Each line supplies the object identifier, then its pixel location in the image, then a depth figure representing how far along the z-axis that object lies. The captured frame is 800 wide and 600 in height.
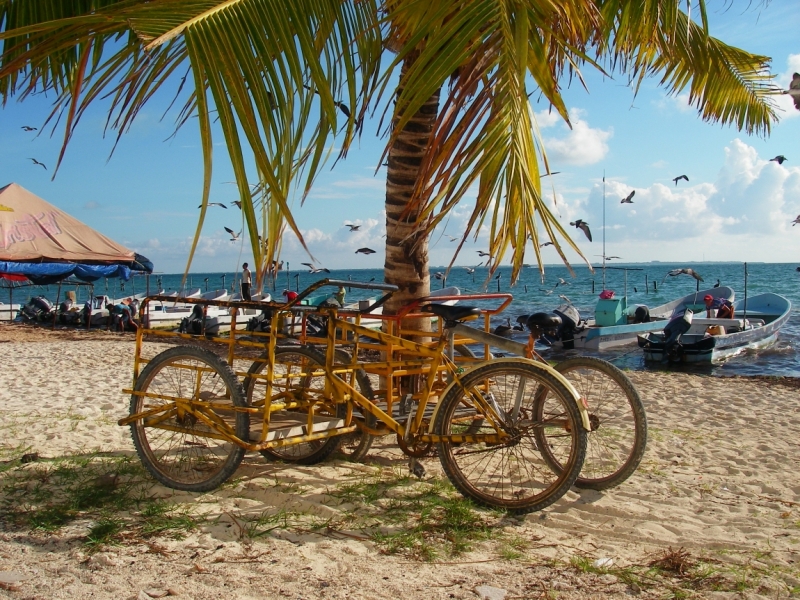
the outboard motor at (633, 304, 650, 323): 21.50
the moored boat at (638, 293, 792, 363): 16.30
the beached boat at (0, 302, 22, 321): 25.63
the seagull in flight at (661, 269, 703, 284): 21.74
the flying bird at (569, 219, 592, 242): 10.74
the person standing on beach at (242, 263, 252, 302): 18.08
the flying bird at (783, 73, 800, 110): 6.98
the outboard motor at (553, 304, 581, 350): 19.39
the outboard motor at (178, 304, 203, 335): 18.72
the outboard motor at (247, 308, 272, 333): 16.95
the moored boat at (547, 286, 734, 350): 19.41
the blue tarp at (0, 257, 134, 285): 15.62
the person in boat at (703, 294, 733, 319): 19.72
